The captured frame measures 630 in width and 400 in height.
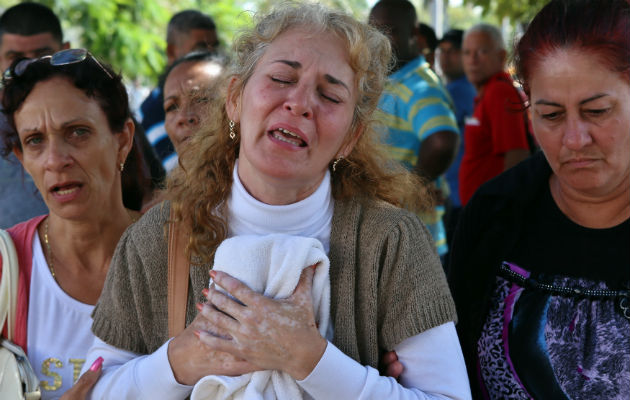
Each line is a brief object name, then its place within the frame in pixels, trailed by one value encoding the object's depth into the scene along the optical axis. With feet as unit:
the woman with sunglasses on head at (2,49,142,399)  8.70
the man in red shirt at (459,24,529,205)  17.49
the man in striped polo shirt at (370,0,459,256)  15.19
